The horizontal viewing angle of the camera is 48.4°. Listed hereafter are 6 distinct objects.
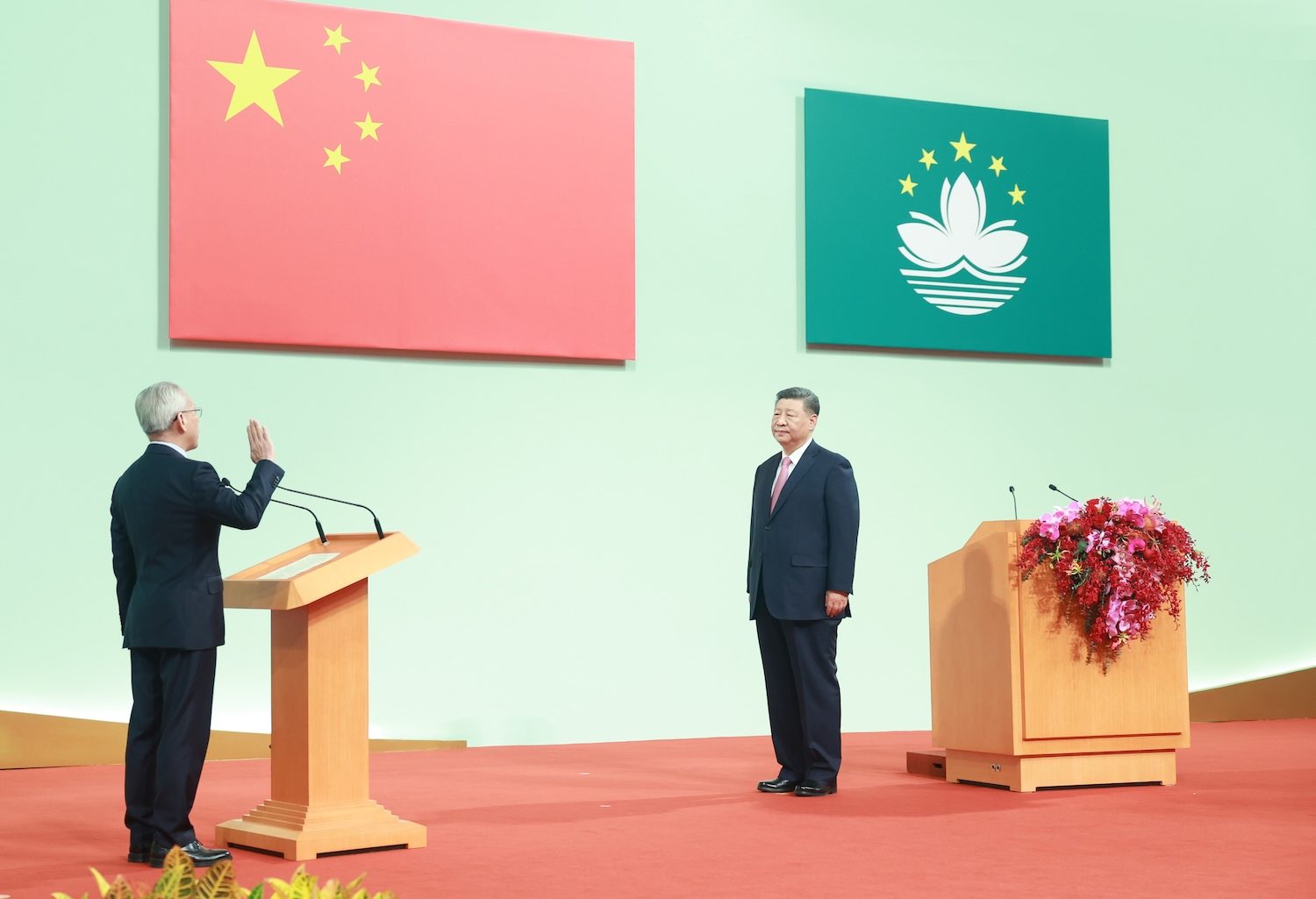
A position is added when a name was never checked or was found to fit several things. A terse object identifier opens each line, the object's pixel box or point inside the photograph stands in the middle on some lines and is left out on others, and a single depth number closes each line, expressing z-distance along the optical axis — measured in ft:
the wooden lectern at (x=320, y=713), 12.57
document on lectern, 12.81
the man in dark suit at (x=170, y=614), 12.19
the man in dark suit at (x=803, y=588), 16.65
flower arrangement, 16.28
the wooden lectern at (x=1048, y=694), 16.52
